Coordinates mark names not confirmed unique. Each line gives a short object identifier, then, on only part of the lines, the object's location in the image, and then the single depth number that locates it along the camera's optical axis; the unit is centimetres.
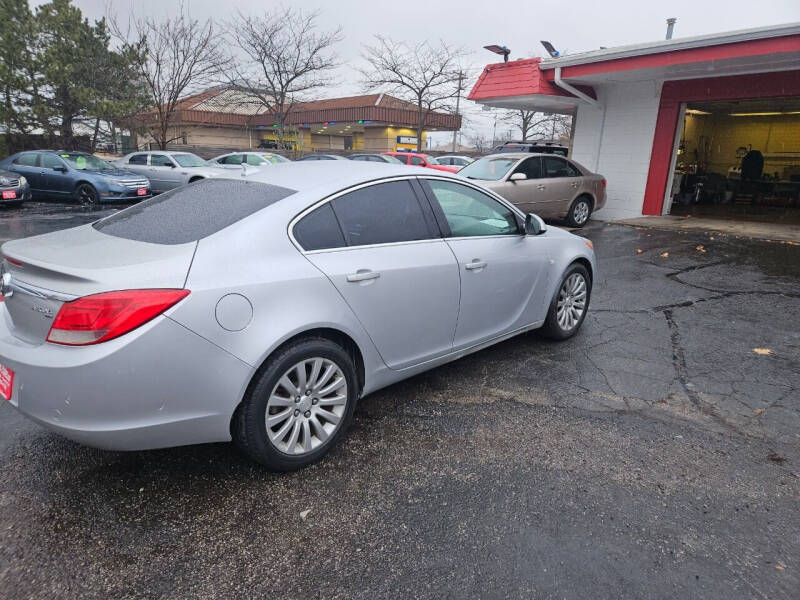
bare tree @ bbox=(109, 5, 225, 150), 2220
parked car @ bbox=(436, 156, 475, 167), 2128
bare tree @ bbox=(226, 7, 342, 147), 2658
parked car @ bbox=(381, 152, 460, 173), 1922
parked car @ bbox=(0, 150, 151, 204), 1388
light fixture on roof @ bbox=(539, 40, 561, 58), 1282
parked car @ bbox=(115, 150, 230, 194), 1603
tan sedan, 1023
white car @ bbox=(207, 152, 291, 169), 1825
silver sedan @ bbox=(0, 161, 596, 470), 222
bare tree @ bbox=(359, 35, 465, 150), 3008
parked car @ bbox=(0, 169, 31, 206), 1286
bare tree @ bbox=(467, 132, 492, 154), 7179
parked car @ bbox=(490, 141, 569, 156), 1566
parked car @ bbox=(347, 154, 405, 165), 1902
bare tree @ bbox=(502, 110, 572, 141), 4159
